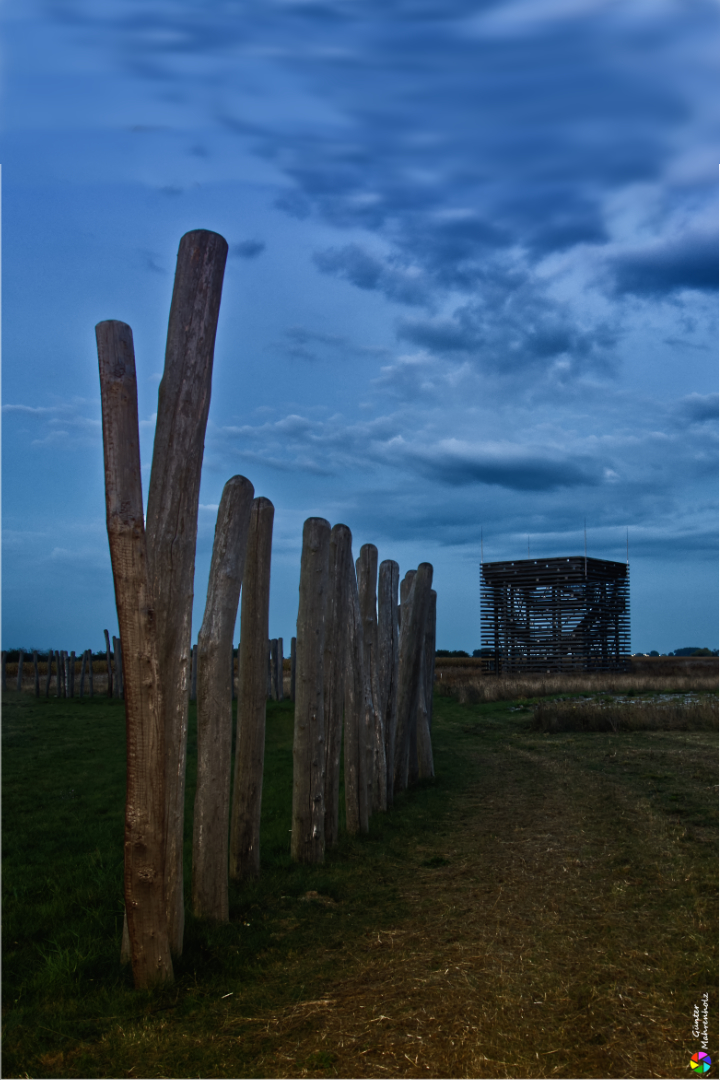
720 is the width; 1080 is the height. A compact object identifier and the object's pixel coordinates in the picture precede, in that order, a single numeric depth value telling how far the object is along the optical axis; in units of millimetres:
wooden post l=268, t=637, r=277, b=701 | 22031
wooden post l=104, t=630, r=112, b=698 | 25656
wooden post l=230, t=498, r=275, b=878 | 5363
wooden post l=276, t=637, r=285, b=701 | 21808
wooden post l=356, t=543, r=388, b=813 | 7648
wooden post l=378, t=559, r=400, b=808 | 8312
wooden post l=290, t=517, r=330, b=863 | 6023
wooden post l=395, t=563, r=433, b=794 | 9000
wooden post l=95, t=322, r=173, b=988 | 3885
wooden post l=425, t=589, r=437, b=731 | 10383
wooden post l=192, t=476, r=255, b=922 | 4668
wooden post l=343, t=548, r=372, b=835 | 6910
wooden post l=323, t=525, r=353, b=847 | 6422
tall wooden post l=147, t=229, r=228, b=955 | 4113
